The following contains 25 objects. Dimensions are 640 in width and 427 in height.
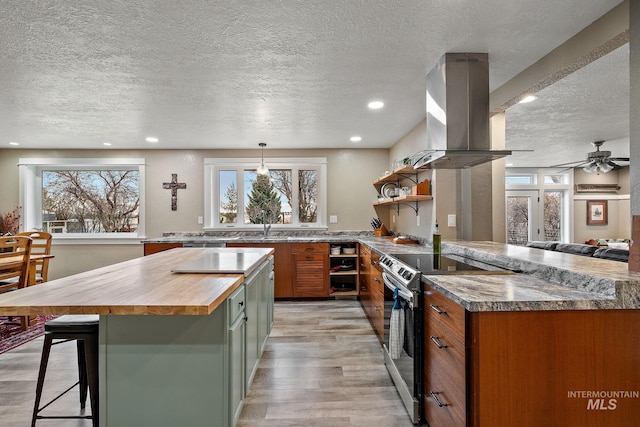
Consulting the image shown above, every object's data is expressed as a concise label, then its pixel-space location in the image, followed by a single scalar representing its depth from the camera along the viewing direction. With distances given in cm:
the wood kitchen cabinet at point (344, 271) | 444
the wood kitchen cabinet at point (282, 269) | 439
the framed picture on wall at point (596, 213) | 736
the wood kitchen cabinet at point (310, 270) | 440
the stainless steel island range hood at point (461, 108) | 216
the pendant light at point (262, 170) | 438
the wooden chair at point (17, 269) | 307
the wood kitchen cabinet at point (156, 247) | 457
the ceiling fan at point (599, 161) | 455
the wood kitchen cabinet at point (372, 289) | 288
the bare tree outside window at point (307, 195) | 525
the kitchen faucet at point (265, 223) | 500
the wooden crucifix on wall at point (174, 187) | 512
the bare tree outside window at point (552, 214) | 739
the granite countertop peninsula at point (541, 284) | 125
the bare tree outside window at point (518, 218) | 735
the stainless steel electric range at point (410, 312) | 179
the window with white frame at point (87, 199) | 514
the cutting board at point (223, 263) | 198
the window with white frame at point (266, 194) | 516
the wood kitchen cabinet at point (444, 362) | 133
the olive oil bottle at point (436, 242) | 235
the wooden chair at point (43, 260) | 365
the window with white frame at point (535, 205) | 732
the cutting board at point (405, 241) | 375
